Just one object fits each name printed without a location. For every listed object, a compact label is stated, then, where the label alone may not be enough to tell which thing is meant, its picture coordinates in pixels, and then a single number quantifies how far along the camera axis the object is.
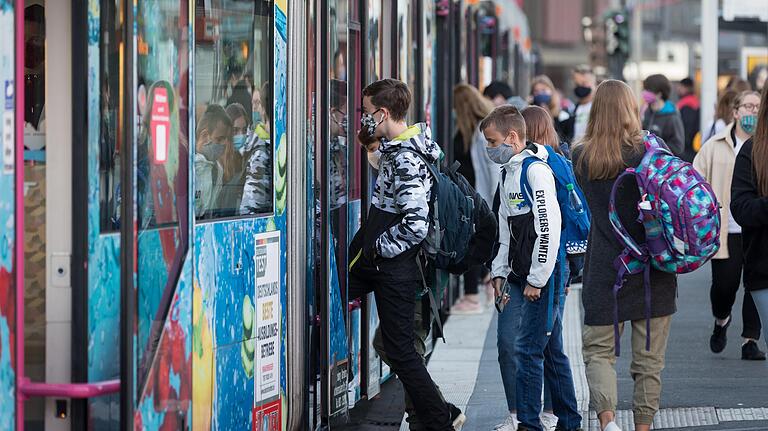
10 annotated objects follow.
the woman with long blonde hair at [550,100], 27.20
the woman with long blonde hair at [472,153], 20.56
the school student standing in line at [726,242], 16.94
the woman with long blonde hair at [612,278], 11.69
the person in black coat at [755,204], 11.21
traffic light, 56.91
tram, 8.19
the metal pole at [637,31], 80.81
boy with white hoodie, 11.71
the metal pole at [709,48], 37.41
